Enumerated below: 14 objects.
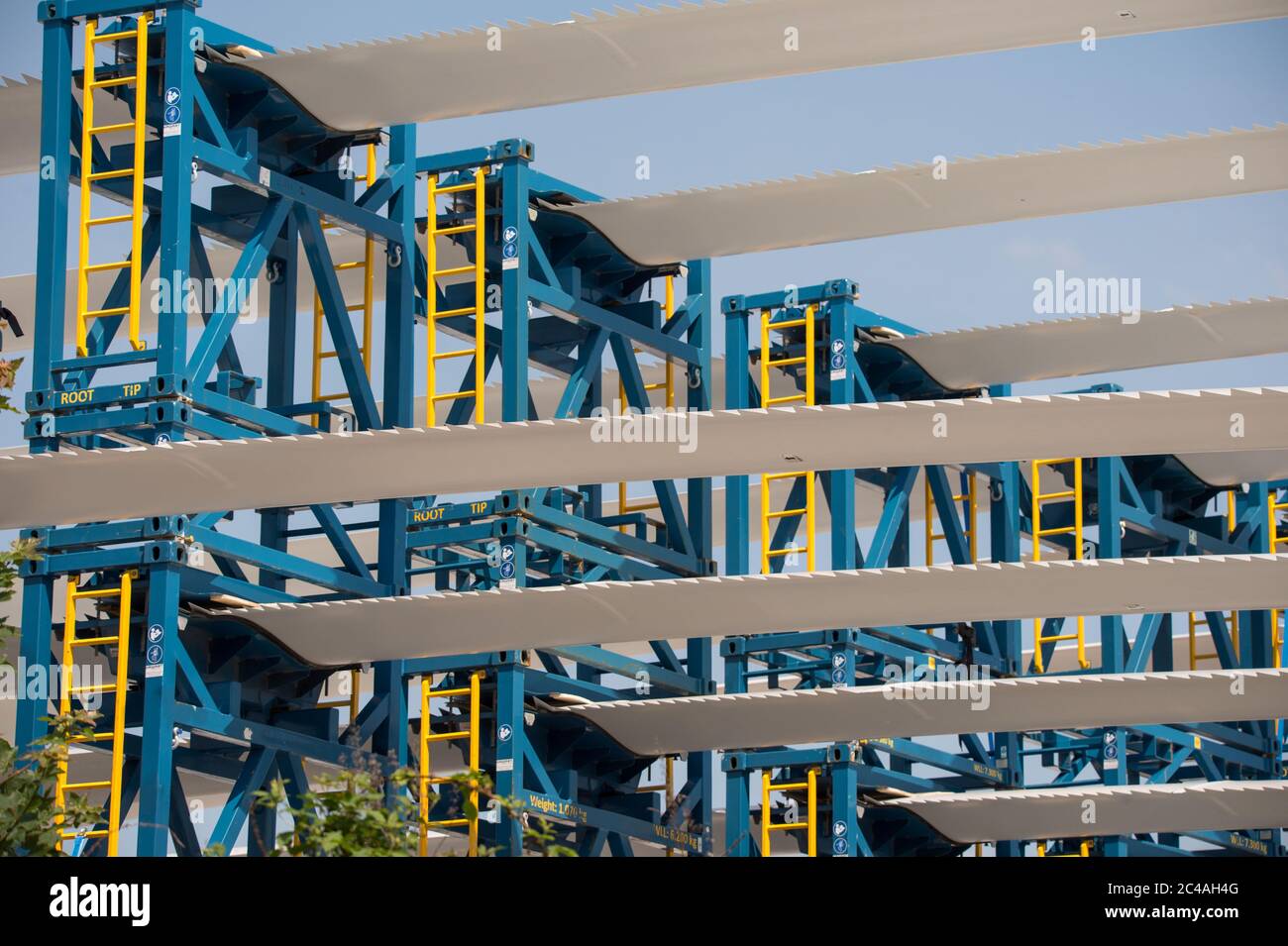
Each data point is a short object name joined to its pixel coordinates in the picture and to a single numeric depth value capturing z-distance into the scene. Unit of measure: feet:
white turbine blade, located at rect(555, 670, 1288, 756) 73.31
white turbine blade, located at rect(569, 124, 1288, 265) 73.31
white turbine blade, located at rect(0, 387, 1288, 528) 62.49
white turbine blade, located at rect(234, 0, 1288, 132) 67.36
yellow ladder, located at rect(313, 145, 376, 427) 74.69
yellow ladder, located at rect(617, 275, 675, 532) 85.71
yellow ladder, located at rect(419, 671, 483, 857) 70.33
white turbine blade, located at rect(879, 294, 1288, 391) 83.92
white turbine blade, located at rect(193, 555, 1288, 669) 67.56
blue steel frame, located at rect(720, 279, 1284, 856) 83.15
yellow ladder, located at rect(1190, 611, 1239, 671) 108.78
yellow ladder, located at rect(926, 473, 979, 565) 93.12
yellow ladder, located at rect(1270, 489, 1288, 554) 104.99
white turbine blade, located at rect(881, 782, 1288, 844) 79.61
